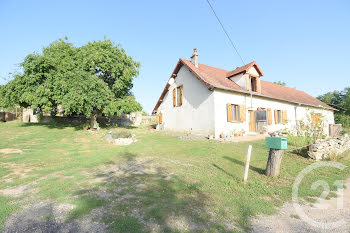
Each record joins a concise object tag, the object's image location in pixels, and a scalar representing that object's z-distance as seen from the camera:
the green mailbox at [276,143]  4.59
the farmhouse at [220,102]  12.33
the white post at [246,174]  4.19
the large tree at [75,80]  12.76
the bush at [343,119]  21.87
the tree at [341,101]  23.05
